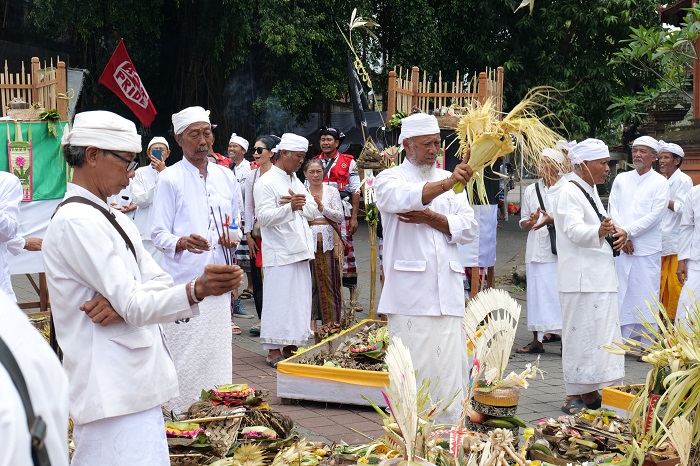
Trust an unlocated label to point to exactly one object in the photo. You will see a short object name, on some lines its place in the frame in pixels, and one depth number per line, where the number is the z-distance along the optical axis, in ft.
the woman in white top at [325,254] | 30.53
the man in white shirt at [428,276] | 18.48
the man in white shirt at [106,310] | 10.77
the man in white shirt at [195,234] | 19.54
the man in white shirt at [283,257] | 27.30
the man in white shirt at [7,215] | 21.75
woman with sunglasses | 32.73
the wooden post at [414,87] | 30.99
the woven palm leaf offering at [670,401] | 13.48
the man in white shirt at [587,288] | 22.25
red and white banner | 40.37
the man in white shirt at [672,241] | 31.78
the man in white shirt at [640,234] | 30.53
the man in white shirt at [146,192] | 31.19
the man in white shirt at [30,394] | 5.16
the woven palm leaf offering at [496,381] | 16.26
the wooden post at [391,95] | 30.14
